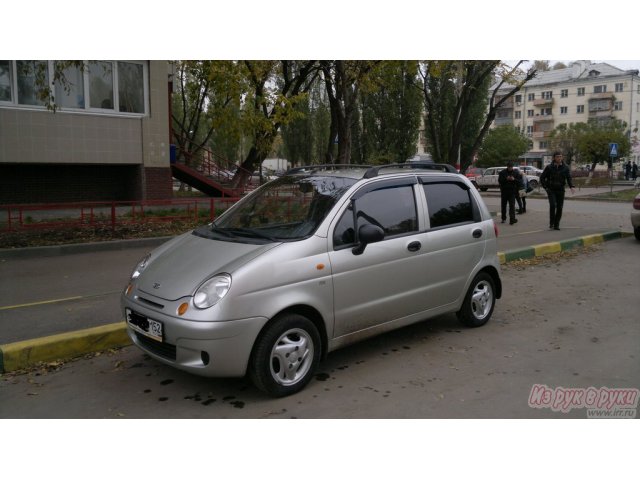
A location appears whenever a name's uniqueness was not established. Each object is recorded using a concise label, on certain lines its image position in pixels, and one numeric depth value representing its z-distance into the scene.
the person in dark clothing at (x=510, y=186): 15.08
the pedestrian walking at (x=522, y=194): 16.84
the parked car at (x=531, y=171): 41.38
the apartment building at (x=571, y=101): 79.62
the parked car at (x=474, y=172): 39.04
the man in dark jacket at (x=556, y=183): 12.80
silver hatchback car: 3.86
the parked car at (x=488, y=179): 37.91
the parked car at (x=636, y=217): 11.23
